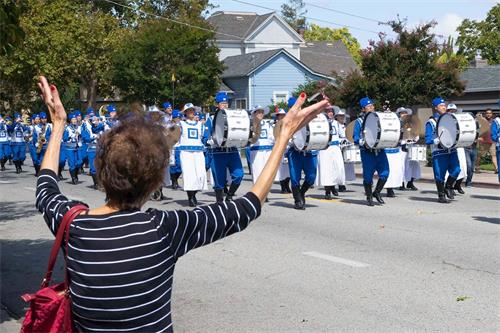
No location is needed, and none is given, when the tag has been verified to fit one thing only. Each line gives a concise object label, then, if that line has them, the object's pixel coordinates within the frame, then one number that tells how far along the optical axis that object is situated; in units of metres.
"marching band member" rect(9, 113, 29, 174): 27.58
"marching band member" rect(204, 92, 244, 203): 14.23
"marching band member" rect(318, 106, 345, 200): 16.28
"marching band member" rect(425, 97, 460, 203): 14.94
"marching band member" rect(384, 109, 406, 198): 15.69
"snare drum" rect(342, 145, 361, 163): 17.61
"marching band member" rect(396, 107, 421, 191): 17.83
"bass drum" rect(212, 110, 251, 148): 13.75
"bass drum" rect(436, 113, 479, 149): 14.59
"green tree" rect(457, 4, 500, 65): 61.06
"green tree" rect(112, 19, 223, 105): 44.12
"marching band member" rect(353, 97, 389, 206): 14.61
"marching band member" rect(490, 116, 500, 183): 15.41
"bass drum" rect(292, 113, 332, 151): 14.09
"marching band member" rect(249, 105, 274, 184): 16.88
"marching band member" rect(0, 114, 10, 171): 28.18
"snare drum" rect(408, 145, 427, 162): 17.62
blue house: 54.78
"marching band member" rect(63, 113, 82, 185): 21.44
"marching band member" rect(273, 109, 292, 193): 17.43
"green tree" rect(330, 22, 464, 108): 29.09
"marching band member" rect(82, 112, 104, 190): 19.86
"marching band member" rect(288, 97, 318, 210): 14.26
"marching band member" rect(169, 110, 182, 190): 17.45
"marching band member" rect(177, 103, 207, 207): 14.86
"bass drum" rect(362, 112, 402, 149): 14.34
